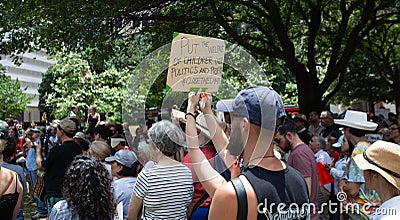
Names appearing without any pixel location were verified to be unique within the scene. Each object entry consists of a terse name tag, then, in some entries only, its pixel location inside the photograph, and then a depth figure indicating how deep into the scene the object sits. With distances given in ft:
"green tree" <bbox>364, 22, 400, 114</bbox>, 67.97
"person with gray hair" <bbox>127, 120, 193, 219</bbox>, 12.50
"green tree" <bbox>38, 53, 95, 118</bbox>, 104.99
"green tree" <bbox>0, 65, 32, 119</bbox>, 147.84
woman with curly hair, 10.36
